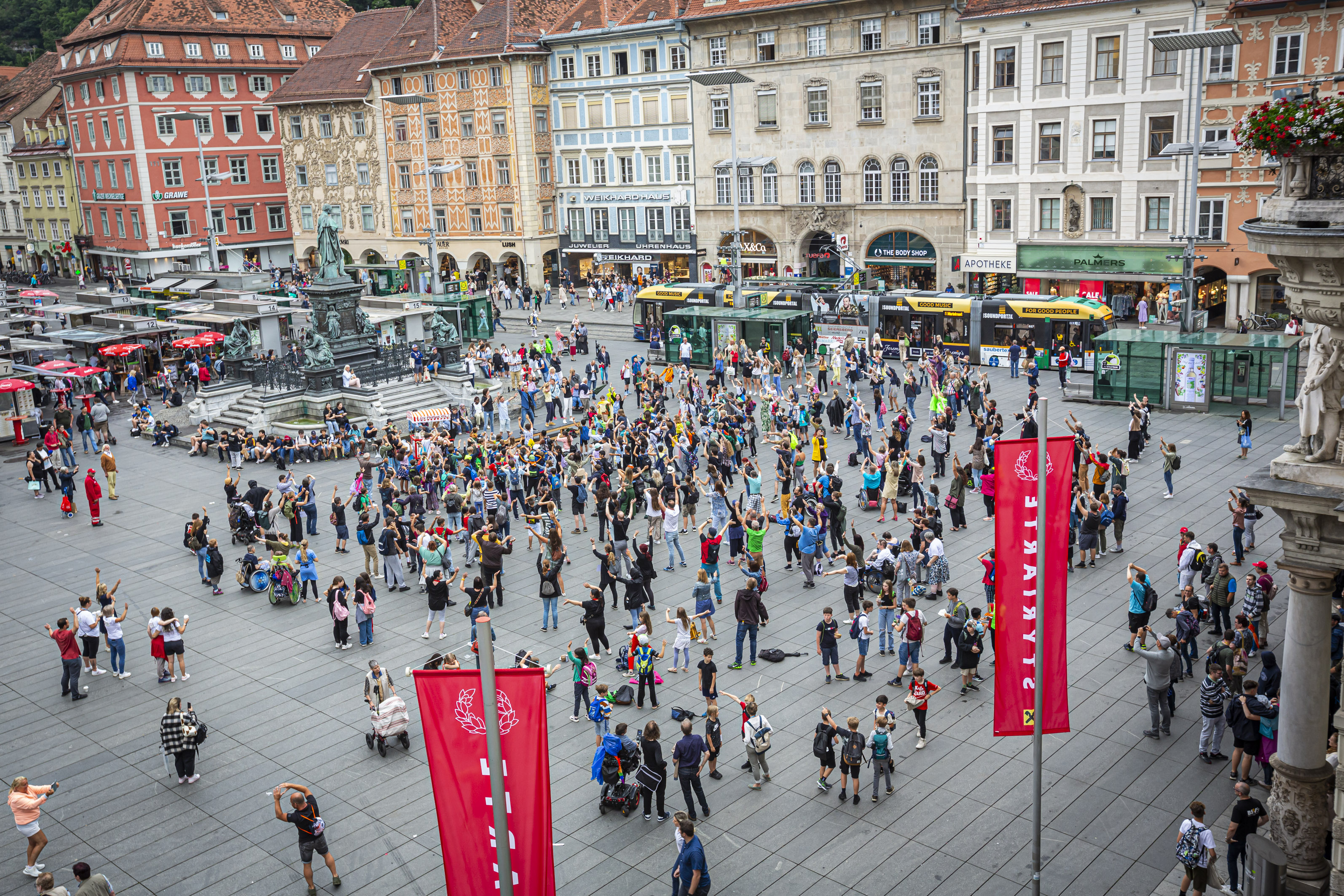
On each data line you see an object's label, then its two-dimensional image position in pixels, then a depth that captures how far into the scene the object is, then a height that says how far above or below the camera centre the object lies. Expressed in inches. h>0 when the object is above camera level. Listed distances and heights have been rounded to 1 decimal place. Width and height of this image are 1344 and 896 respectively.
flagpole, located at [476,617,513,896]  333.1 -152.7
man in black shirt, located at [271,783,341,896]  526.9 -261.8
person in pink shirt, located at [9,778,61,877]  558.9 -264.2
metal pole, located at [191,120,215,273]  2429.9 +88.5
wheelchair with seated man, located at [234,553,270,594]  936.3 -255.5
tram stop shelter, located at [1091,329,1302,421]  1301.7 -173.3
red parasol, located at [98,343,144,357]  1847.9 -131.4
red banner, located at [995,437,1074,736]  480.7 -149.4
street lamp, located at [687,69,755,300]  1807.3 +209.2
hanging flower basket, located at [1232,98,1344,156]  446.9 +35.6
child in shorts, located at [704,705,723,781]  591.5 -256.4
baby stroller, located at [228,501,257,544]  1056.8 -240.1
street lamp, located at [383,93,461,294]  2207.2 +172.4
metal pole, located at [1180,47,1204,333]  1412.4 -43.8
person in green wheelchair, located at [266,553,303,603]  903.7 -252.7
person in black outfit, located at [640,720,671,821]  560.4 -253.2
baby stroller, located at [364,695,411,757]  660.1 -268.9
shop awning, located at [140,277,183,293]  2455.7 -36.6
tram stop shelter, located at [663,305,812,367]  1752.0 -136.1
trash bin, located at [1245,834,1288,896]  457.7 -261.9
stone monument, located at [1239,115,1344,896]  456.4 -114.5
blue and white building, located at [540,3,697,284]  2471.7 +232.8
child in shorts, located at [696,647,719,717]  651.5 -246.4
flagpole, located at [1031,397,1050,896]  467.2 -167.6
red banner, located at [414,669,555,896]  358.6 -165.3
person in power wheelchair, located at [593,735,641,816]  585.0 -269.8
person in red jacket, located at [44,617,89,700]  742.5 -252.9
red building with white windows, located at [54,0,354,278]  2910.9 +371.5
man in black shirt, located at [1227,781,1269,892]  501.0 -264.1
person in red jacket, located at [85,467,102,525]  1128.2 -219.8
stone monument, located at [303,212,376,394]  1567.4 -89.7
